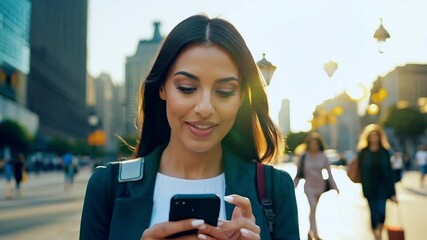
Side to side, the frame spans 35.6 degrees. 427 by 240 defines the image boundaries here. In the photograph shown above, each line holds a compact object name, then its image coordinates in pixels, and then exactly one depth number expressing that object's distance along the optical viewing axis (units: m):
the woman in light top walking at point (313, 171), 10.55
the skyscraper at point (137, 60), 76.97
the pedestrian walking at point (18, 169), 25.05
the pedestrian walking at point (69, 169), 29.89
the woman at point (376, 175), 9.41
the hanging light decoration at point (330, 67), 14.47
